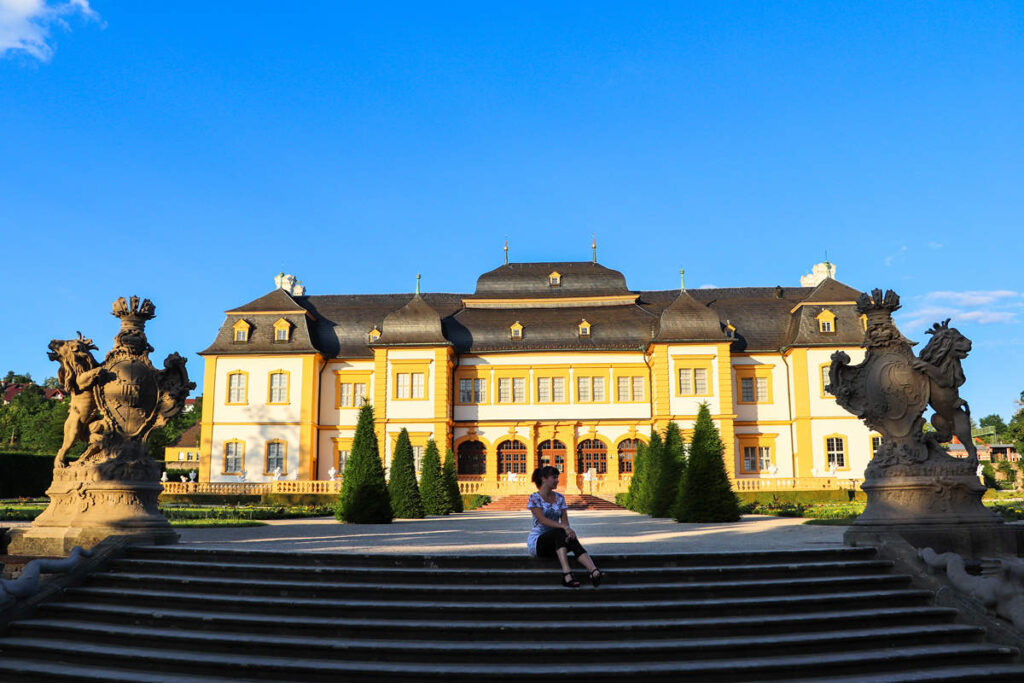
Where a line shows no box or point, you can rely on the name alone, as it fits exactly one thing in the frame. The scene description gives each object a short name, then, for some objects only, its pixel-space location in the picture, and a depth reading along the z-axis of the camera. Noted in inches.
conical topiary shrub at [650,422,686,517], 858.8
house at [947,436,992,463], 2828.7
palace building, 1493.6
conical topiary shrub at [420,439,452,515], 995.3
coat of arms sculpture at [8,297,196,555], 374.0
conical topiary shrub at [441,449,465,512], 1048.8
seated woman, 289.7
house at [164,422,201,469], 2564.0
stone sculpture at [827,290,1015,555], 353.4
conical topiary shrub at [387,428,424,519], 904.3
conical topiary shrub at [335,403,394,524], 738.2
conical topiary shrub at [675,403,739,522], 717.9
